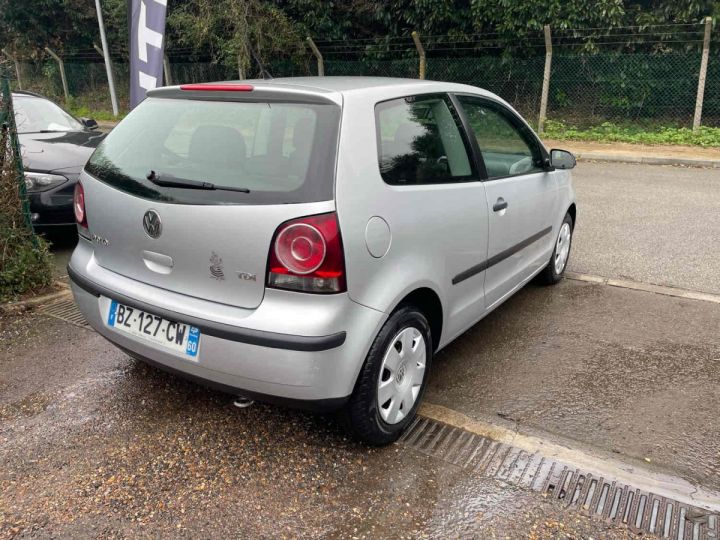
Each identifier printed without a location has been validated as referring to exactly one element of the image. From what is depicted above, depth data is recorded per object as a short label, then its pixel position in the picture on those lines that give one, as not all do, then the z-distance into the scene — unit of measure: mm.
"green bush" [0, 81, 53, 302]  4484
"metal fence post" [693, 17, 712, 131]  11961
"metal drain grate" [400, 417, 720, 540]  2404
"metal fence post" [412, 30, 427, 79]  14477
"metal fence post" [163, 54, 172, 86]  19656
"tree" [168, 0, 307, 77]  16422
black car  5602
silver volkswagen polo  2438
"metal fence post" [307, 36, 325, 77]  15945
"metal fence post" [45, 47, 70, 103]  22375
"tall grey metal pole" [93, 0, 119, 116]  17241
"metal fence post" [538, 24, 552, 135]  13141
